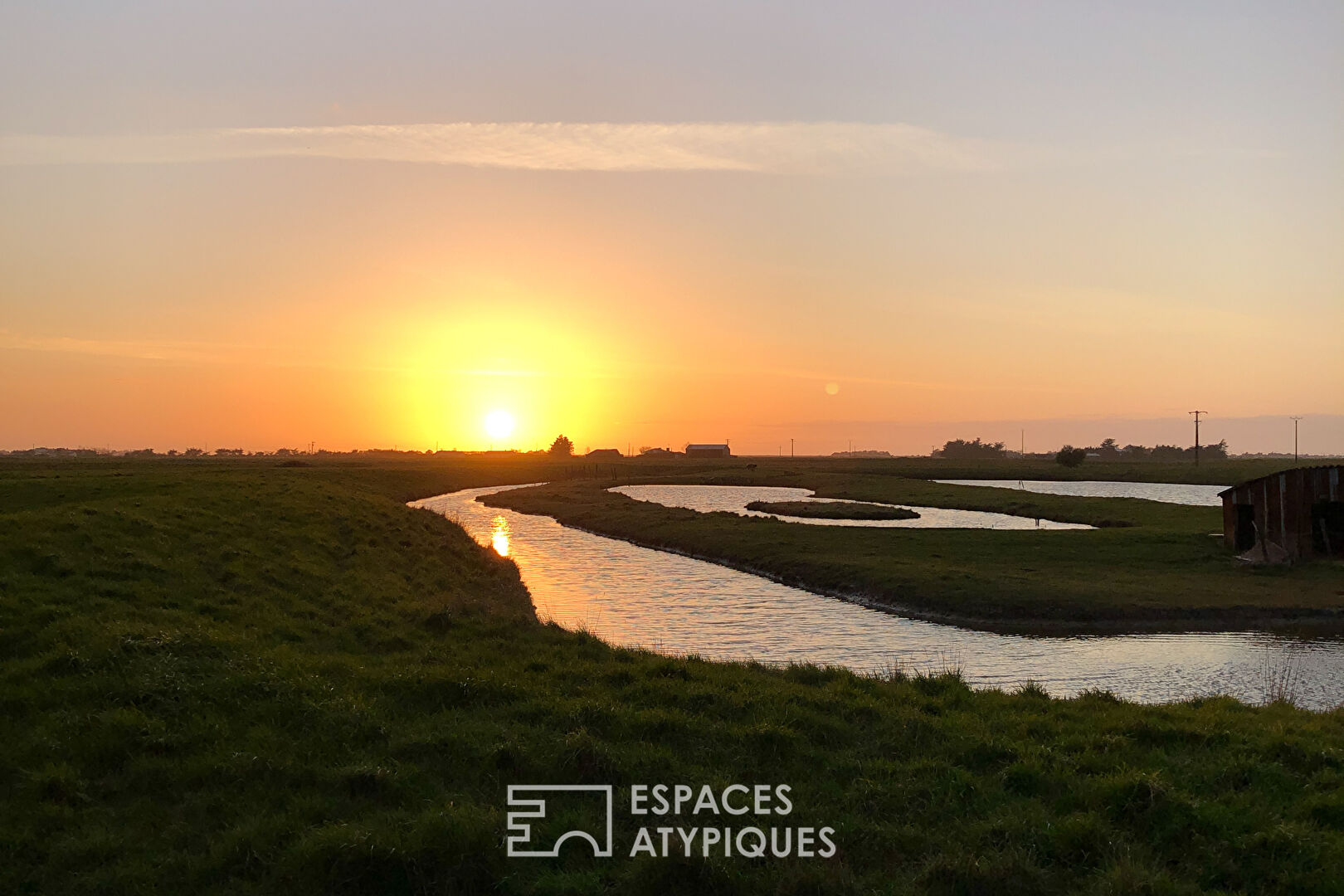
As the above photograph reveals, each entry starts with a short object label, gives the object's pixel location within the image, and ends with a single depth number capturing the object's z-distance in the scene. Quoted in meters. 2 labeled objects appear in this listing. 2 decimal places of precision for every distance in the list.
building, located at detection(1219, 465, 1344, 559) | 44.25
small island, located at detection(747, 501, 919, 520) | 83.00
